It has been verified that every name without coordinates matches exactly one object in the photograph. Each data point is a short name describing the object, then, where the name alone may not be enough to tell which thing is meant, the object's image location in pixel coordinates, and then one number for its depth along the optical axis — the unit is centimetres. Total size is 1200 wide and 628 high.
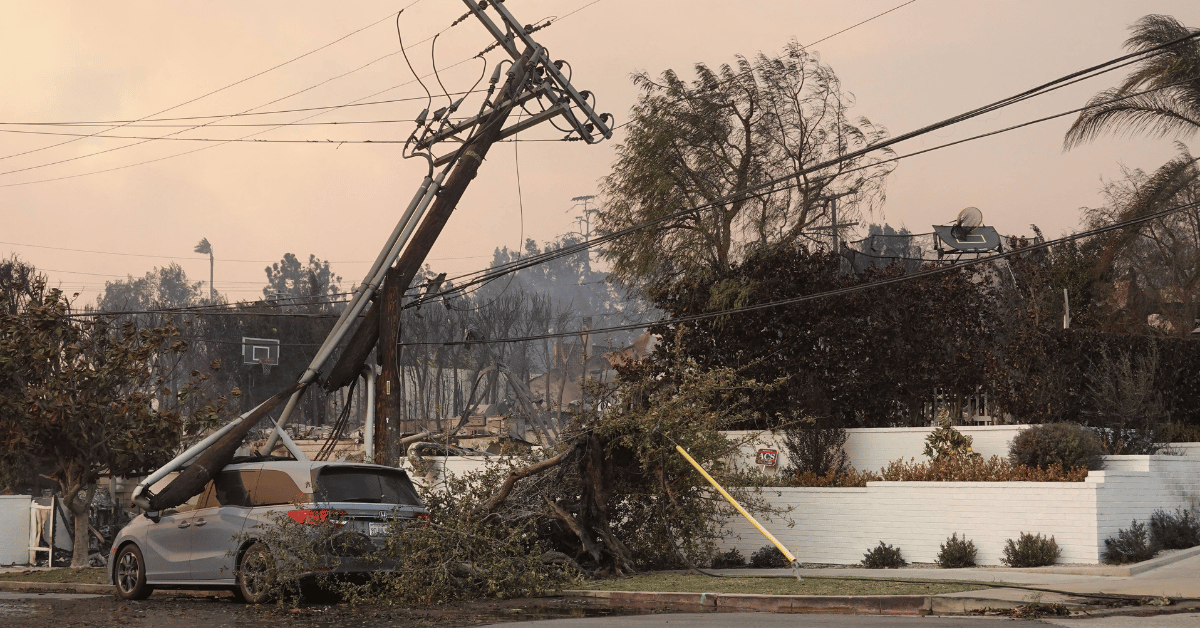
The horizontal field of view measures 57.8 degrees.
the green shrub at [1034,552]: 1527
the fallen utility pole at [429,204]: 1950
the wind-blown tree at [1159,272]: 3113
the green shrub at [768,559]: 1767
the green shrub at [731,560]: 1791
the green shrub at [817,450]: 1997
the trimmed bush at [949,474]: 1620
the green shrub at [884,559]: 1677
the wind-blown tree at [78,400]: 2017
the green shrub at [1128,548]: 1498
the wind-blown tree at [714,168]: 2708
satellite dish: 2653
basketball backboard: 5938
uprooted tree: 1520
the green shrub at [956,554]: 1600
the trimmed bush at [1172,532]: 1605
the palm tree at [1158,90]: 1948
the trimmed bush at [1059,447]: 1661
